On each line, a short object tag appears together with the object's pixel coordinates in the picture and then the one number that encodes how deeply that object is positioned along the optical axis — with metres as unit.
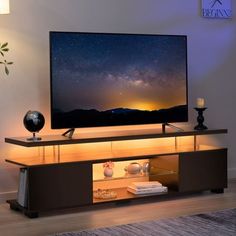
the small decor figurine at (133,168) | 4.81
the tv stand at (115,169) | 4.17
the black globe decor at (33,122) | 4.29
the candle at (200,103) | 5.09
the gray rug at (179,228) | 3.66
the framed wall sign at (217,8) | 5.48
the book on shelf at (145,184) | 4.67
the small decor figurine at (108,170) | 4.69
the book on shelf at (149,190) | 4.65
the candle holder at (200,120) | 5.03
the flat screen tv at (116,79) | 4.45
